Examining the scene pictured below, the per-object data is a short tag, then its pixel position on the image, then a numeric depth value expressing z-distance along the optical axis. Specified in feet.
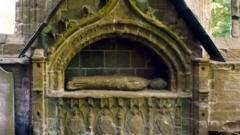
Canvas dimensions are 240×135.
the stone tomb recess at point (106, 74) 20.65
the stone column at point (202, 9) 23.53
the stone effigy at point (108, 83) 21.38
